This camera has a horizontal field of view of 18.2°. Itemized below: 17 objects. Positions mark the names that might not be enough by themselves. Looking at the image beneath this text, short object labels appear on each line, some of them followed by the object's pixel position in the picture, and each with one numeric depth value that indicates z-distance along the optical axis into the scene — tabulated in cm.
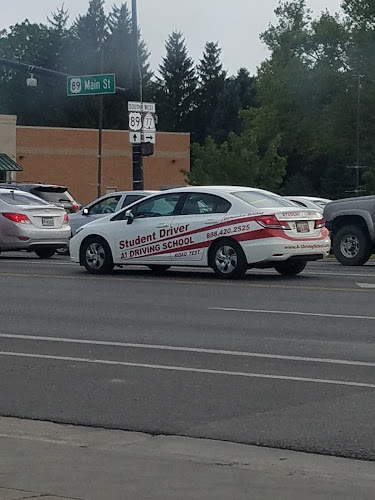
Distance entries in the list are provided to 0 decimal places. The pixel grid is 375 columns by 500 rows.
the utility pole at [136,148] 3072
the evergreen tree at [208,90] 11425
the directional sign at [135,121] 3020
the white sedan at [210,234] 1831
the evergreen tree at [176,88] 11394
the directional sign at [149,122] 3063
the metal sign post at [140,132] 3033
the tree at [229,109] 10962
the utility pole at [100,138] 5588
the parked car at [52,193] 3173
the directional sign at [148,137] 3066
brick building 6569
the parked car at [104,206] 2572
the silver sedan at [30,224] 2402
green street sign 3215
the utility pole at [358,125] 6569
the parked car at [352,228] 2223
